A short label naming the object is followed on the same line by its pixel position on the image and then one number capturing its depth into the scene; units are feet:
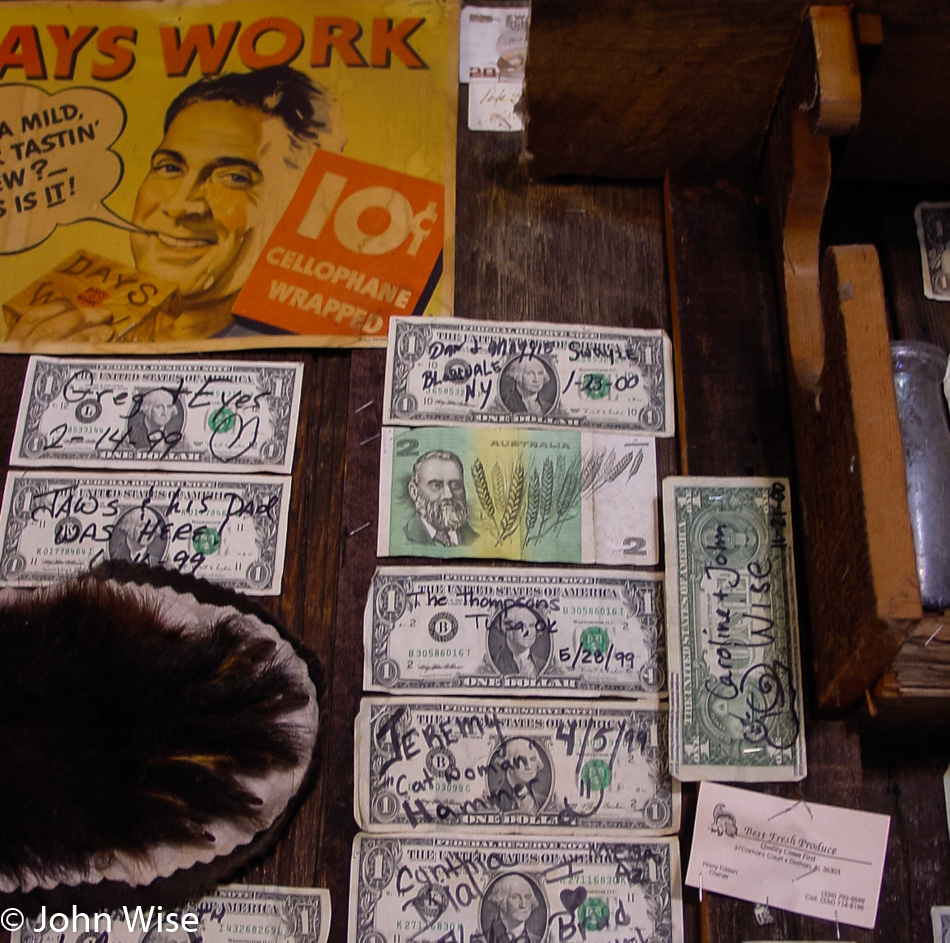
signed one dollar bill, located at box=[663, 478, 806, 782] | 2.45
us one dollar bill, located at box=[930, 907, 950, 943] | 2.44
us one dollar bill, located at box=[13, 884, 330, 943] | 2.37
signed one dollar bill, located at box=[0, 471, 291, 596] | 2.71
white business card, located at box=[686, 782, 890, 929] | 2.36
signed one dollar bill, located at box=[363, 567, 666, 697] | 2.59
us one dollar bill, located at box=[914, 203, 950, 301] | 2.99
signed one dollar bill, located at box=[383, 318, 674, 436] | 2.85
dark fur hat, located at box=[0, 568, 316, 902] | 2.19
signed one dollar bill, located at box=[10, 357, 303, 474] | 2.84
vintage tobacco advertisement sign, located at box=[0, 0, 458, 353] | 3.01
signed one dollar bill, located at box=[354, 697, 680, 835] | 2.48
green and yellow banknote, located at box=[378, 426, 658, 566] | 2.71
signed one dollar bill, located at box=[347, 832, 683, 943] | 2.39
